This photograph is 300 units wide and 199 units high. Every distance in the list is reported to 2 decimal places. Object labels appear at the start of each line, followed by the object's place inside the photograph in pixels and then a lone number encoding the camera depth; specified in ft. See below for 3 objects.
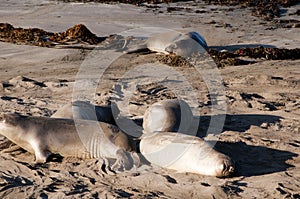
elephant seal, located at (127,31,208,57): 69.33
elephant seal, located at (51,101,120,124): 42.16
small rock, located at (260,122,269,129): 44.76
